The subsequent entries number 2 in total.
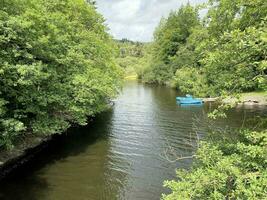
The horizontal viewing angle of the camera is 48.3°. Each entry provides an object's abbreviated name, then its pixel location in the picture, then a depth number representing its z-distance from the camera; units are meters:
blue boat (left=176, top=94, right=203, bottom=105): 40.80
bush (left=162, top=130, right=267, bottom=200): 6.54
